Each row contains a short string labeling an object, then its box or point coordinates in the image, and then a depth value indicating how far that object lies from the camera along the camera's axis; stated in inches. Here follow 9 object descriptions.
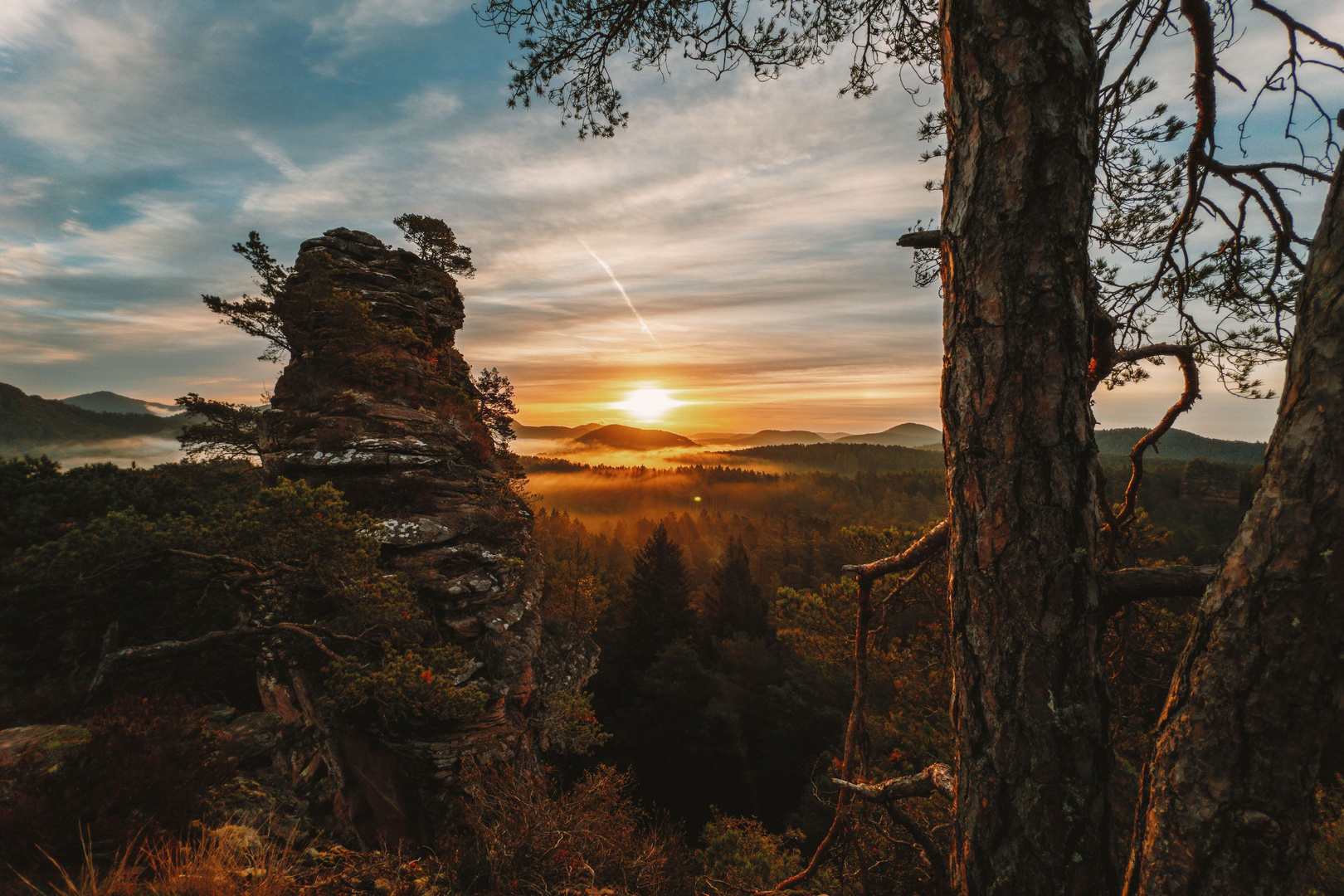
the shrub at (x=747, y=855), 458.9
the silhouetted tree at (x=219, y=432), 816.6
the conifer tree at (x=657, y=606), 1101.1
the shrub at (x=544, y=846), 211.5
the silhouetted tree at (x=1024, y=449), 64.3
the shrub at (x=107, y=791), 173.5
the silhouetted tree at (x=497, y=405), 870.4
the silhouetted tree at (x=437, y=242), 974.4
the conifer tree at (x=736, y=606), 1225.4
